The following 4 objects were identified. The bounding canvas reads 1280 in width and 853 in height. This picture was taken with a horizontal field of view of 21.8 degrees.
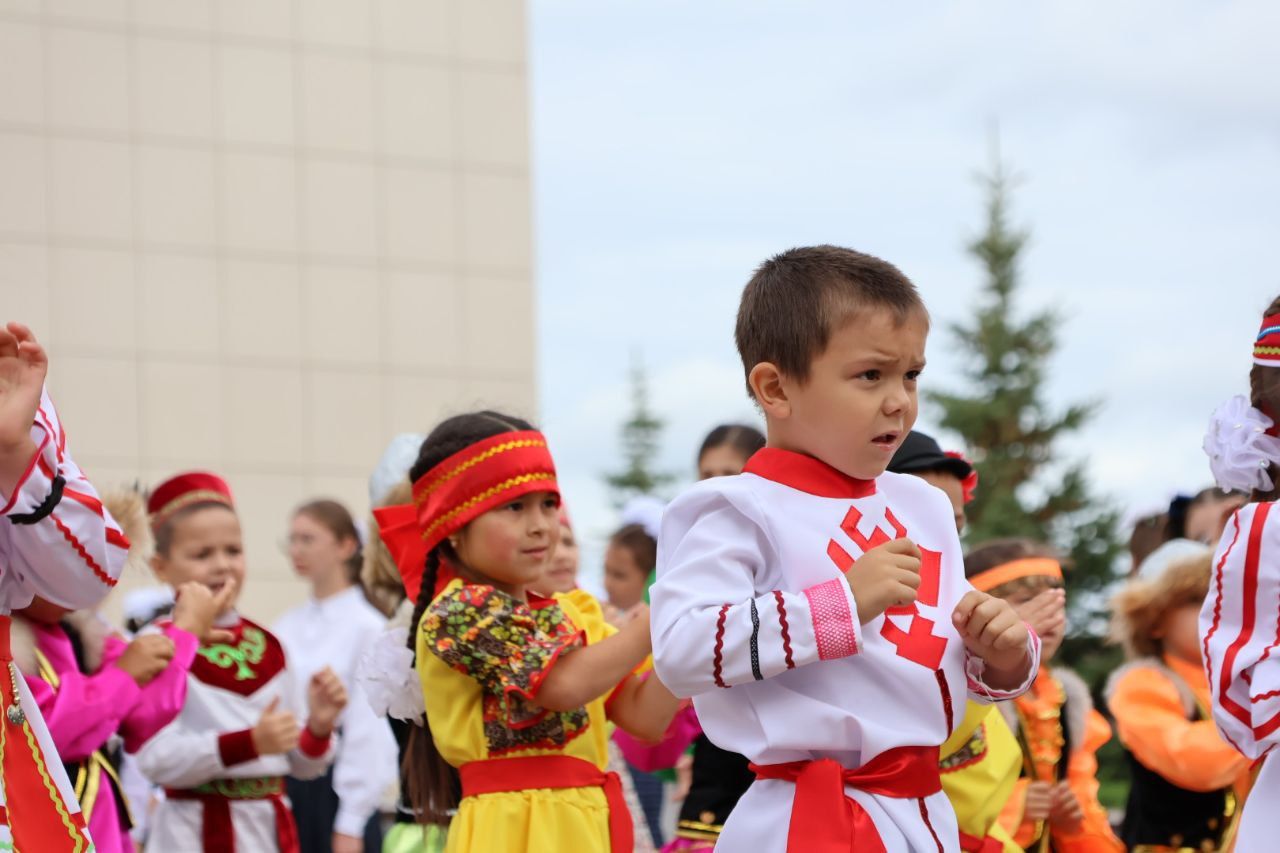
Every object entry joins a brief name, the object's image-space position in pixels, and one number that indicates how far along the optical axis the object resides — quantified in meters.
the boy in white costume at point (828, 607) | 5.34
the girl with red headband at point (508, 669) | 7.02
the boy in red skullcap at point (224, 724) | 10.60
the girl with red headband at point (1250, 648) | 5.89
